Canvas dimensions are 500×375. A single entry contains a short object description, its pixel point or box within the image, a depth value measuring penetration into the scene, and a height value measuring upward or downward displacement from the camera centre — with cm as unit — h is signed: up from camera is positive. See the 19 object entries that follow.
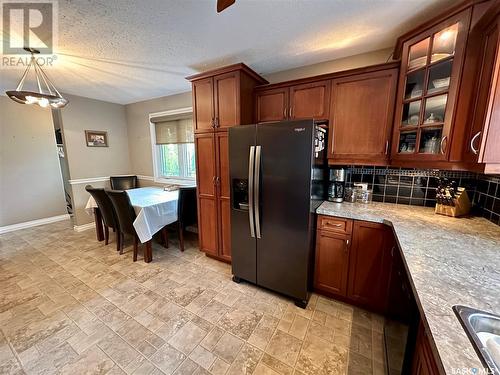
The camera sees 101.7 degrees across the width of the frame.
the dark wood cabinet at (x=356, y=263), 170 -94
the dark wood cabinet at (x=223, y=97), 222 +68
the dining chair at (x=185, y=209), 305 -82
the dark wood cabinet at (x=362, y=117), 183 +39
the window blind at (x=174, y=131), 362 +46
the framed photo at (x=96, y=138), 386 +33
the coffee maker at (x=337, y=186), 220 -30
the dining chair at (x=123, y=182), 405 -54
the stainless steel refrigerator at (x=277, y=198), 174 -38
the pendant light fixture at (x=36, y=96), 205 +60
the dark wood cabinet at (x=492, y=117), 115 +25
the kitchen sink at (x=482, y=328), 63 -56
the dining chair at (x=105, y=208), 277 -74
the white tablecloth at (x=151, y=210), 256 -73
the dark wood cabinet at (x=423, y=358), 69 -73
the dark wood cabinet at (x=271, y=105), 230 +61
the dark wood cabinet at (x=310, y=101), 208 +60
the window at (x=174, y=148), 368 +16
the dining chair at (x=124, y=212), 252 -73
